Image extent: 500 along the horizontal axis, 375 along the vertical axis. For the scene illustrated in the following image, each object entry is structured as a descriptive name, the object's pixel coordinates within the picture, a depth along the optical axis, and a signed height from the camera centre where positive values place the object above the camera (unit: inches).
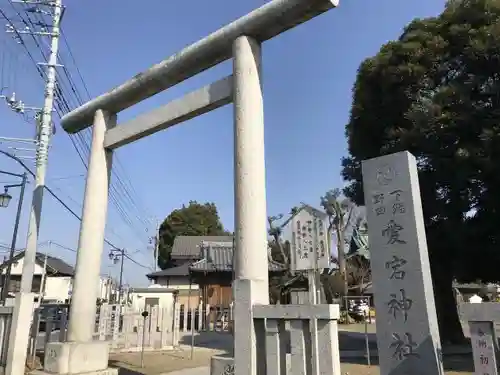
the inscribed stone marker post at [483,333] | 172.4 -13.1
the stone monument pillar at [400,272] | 155.5 +12.0
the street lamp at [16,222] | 548.1 +110.4
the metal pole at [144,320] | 548.9 -19.4
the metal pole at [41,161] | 371.2 +134.7
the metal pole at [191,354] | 489.1 -57.7
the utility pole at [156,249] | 1508.5 +199.0
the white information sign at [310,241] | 238.7 +36.1
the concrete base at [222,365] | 202.1 -29.4
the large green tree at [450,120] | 404.5 +184.8
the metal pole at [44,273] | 987.9 +82.3
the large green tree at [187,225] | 1763.0 +341.0
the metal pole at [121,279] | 1326.3 +83.5
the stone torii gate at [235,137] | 210.2 +105.1
